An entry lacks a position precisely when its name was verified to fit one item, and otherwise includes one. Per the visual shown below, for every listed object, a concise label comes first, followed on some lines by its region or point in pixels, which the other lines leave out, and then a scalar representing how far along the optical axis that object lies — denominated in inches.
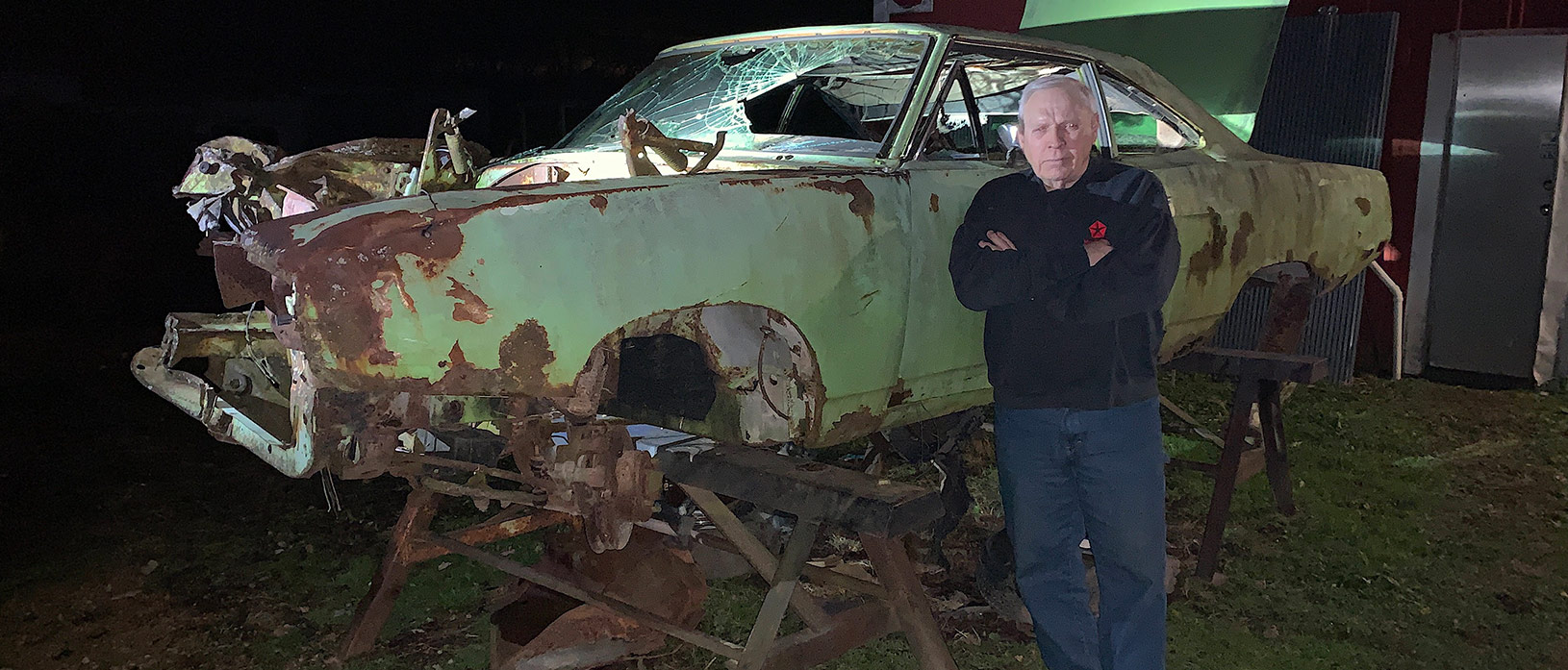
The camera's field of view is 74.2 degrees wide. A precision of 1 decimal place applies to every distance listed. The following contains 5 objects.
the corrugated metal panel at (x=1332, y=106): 266.5
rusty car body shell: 83.6
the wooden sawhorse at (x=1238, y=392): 150.3
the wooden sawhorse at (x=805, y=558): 99.6
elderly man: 95.7
